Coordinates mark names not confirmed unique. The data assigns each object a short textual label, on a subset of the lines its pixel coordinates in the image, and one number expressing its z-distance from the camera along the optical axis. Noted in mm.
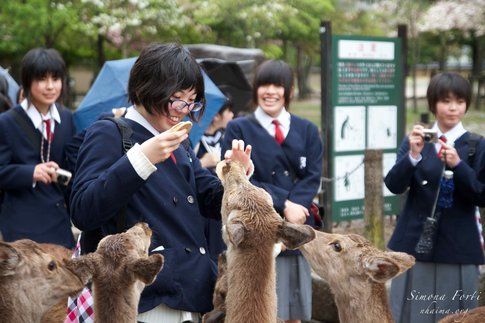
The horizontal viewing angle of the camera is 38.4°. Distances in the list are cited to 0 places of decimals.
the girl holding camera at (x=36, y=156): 5570
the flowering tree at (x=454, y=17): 29312
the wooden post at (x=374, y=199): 7230
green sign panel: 8422
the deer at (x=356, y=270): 4105
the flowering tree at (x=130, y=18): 21453
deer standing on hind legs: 3509
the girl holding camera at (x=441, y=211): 5207
